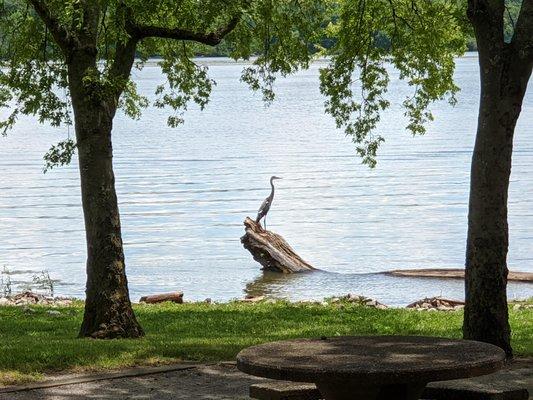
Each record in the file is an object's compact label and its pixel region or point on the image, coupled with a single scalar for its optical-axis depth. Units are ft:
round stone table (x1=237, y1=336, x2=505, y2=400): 24.13
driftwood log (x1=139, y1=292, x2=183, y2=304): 69.67
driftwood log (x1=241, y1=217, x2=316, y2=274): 93.20
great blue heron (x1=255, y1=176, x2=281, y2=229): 97.59
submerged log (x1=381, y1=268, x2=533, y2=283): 83.66
